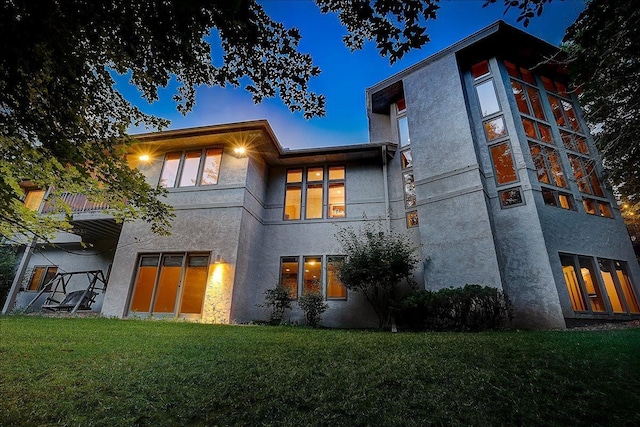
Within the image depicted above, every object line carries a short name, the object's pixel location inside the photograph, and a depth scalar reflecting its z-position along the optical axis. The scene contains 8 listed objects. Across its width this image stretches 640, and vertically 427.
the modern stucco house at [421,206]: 9.12
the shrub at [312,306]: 9.98
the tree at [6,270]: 12.95
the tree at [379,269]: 9.07
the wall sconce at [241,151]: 11.63
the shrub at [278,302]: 10.30
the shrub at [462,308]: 7.52
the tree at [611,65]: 2.99
